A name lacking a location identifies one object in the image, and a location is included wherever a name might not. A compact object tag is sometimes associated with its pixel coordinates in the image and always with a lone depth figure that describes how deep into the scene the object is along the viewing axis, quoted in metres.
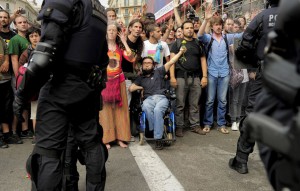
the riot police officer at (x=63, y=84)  1.81
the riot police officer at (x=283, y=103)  0.85
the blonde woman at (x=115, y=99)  3.85
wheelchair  3.95
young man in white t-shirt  4.44
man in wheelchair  3.86
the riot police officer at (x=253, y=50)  2.71
